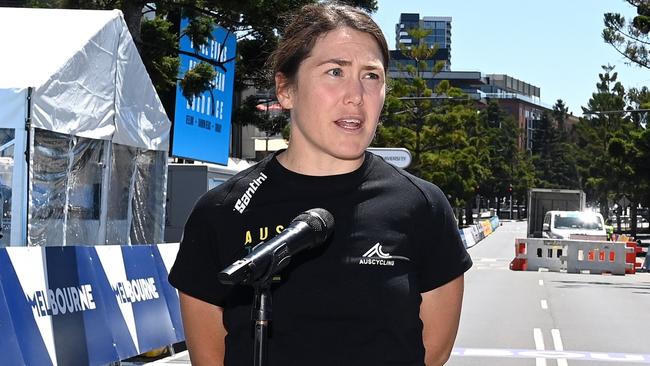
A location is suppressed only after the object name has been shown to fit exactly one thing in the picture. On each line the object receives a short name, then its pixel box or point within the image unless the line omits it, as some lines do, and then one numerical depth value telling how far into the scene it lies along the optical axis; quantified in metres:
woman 3.12
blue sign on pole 28.47
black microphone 2.65
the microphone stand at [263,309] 2.74
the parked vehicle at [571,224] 41.84
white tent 14.39
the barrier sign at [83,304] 9.38
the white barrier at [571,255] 35.59
